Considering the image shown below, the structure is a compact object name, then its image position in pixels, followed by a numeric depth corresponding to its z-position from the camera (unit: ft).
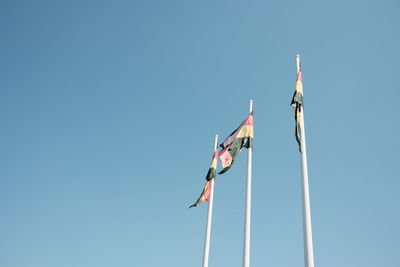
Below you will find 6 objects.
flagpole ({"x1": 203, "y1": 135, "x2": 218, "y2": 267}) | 74.40
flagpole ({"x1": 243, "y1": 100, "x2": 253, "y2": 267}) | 56.95
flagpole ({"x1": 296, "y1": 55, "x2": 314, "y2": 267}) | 40.52
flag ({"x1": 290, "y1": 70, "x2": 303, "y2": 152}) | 50.96
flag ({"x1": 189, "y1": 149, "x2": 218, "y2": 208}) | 83.10
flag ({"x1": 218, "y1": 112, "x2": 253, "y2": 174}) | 68.90
